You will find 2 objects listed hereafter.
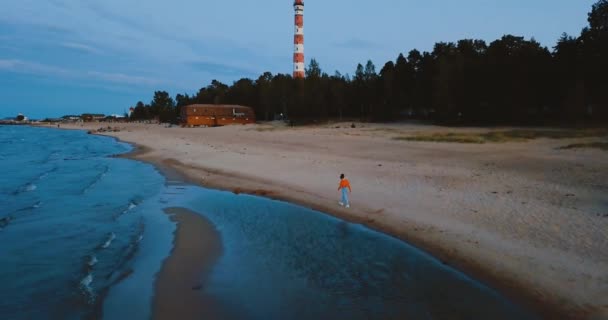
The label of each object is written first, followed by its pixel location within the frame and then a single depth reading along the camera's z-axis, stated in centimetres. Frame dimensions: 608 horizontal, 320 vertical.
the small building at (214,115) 8975
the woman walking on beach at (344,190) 1636
